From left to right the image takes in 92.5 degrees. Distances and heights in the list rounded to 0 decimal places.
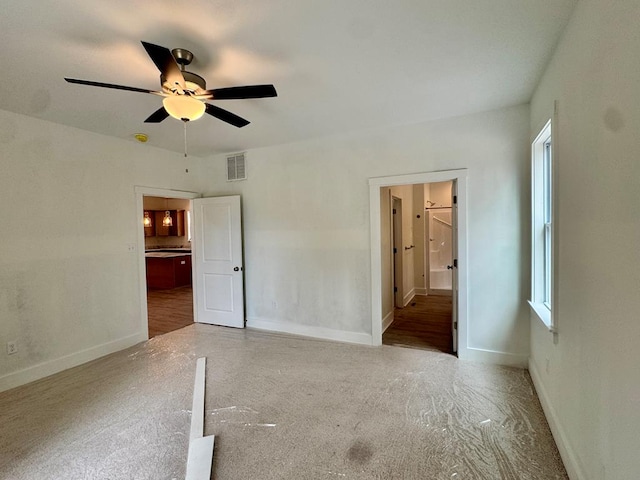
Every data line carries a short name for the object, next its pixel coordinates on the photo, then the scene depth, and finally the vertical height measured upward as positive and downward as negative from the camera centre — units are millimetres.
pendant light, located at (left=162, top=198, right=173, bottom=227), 9039 +462
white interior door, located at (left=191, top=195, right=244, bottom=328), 4535 -428
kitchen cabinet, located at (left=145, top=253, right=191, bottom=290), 7508 -889
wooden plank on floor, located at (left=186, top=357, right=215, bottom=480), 1797 -1399
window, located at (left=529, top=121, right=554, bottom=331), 2693 +66
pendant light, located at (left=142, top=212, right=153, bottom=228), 8905 +442
